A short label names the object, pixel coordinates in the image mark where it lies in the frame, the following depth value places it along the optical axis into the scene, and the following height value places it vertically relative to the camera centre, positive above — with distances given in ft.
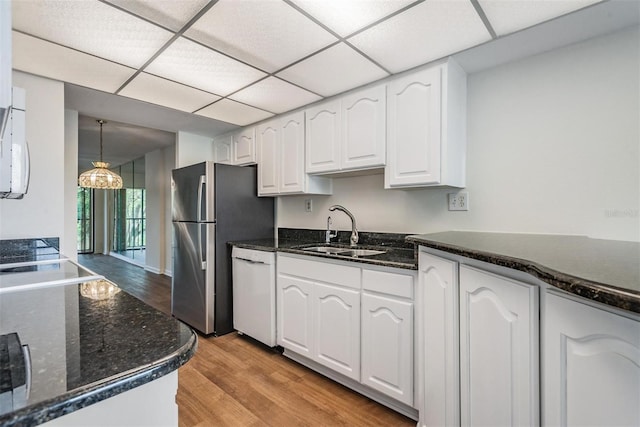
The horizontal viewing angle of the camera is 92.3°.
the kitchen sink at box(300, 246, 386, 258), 7.36 -0.97
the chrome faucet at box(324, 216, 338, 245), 8.91 -0.63
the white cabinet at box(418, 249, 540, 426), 3.10 -1.63
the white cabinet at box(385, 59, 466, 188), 6.04 +1.74
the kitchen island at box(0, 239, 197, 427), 1.33 -0.78
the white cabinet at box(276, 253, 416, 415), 5.41 -2.20
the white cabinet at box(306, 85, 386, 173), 6.98 +1.98
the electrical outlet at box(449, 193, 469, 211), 6.73 +0.24
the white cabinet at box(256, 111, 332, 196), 8.79 +1.62
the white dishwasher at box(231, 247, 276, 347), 7.97 -2.24
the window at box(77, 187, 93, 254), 27.50 -0.71
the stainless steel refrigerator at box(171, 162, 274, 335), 9.15 -0.56
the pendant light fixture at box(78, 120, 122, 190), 12.37 +1.44
